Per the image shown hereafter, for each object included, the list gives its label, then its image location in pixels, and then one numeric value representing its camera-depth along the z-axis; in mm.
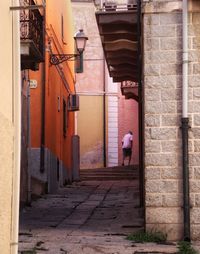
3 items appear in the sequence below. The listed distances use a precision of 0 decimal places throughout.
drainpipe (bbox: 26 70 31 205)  14516
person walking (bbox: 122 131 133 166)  28152
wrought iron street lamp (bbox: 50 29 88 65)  17828
